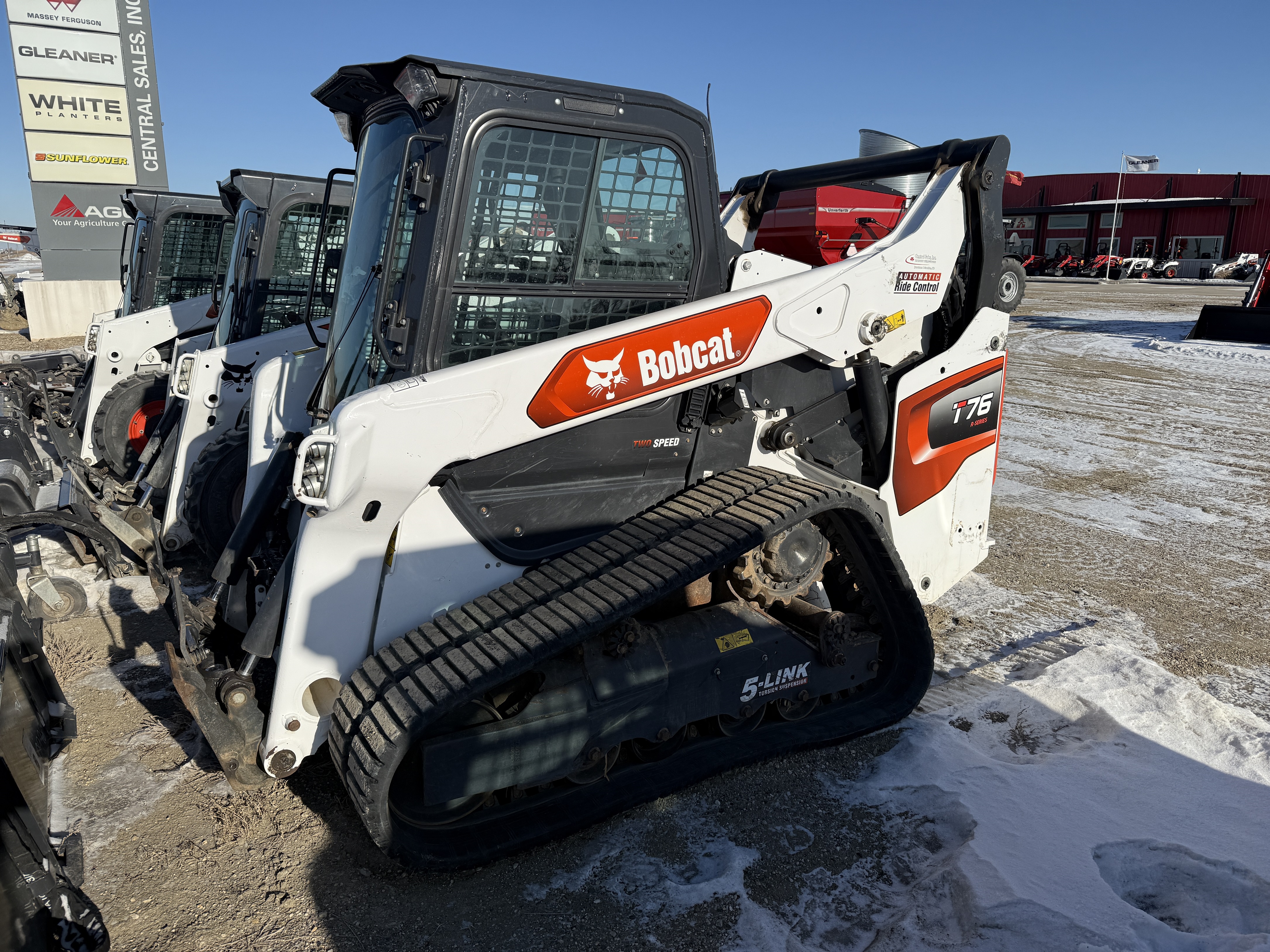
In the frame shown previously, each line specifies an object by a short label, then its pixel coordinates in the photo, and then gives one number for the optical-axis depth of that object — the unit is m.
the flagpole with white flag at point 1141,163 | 48.75
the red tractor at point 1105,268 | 39.81
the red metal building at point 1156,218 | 44.94
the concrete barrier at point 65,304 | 18.19
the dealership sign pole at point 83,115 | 19.00
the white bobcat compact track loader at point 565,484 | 2.91
